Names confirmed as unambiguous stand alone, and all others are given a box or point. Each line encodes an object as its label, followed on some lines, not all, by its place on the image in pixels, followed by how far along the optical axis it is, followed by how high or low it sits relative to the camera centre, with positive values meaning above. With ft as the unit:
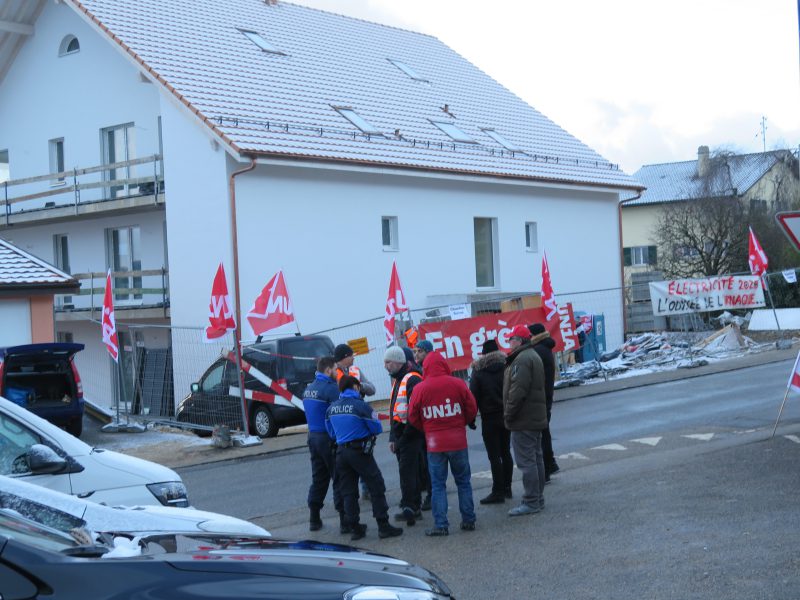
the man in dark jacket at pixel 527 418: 32.96 -4.39
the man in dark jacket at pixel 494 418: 35.42 -4.67
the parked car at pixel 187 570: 11.84 -3.39
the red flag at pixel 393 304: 64.69 -1.28
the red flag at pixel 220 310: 56.44 -0.98
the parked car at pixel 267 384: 59.41 -5.43
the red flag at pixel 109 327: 64.59 -1.88
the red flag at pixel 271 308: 57.88 -1.05
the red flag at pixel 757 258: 80.18 +0.71
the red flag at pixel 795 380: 38.43 -4.18
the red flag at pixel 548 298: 70.28 -1.42
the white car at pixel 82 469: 24.70 -4.14
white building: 77.10 +9.51
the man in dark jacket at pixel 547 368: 38.11 -3.37
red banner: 66.95 -3.41
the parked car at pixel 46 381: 53.72 -4.29
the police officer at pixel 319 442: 34.32 -5.09
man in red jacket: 31.63 -4.45
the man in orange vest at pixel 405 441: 33.76 -5.12
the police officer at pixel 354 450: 32.19 -5.06
